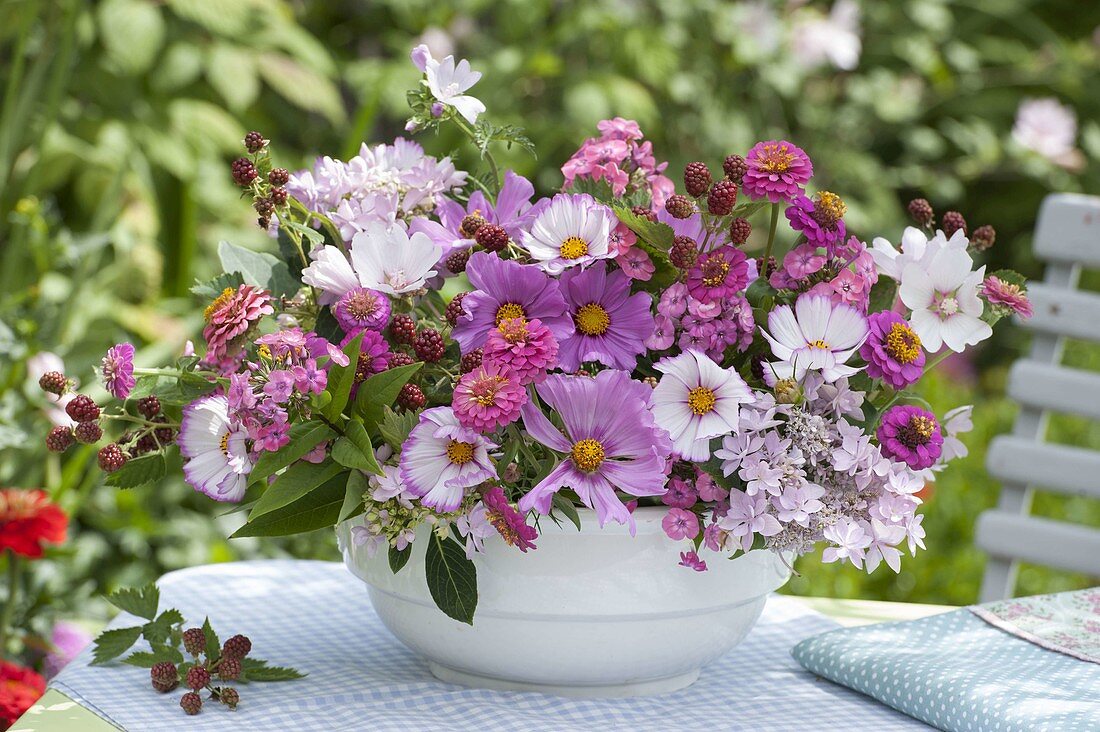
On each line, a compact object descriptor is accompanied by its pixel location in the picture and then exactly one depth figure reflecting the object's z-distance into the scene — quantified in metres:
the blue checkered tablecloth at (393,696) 1.81
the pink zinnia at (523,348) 1.70
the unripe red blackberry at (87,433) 1.75
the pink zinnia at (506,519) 1.72
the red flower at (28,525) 2.30
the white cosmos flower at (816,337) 1.73
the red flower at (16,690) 2.09
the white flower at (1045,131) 5.28
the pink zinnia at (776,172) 1.74
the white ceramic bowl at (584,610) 1.79
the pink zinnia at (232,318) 1.76
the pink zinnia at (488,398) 1.70
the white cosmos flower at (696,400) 1.72
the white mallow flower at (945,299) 1.76
